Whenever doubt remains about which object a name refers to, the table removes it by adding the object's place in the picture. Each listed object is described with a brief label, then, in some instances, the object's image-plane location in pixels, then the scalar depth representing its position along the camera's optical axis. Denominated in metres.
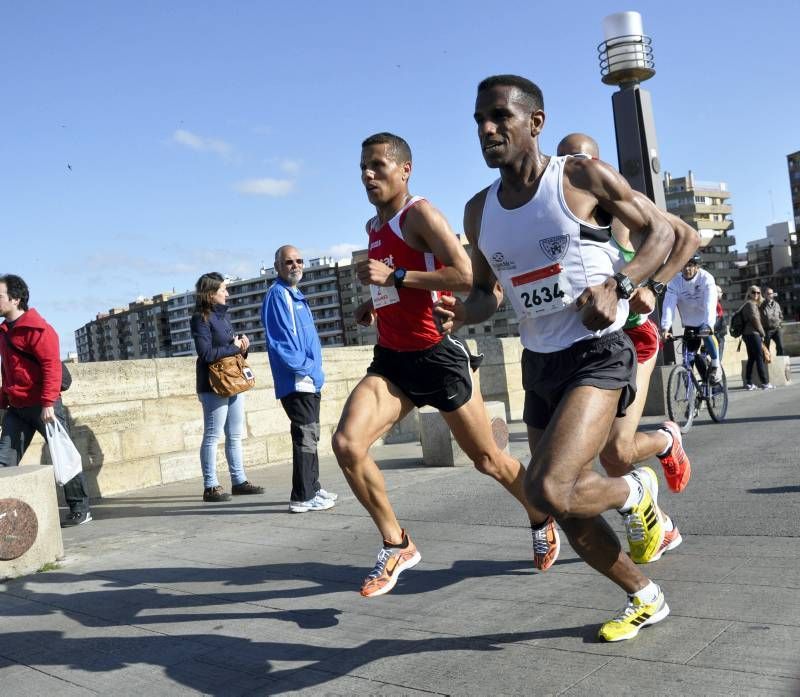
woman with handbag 7.75
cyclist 9.67
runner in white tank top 3.15
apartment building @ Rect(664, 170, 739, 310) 169.88
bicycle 9.48
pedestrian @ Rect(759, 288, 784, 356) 17.38
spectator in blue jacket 6.81
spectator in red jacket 6.76
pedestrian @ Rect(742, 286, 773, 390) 14.48
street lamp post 11.88
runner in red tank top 4.31
